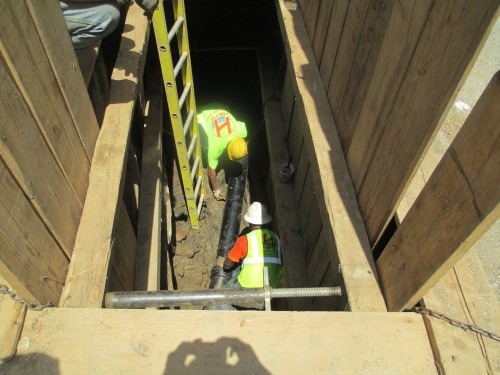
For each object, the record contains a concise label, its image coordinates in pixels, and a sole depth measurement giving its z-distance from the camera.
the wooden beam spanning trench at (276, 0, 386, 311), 1.92
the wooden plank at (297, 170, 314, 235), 3.48
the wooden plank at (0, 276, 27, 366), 1.50
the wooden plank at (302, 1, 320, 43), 3.20
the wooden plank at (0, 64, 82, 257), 1.41
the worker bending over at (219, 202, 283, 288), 4.38
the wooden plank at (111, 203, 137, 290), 2.56
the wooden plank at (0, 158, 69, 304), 1.41
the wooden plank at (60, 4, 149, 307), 1.82
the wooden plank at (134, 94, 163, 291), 3.11
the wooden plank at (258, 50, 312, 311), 3.58
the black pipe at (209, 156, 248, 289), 4.81
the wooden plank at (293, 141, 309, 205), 3.69
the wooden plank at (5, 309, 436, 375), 1.55
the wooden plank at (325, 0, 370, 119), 2.26
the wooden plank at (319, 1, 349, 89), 2.56
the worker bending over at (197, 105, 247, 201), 5.57
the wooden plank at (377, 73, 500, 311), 1.14
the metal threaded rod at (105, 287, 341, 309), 1.99
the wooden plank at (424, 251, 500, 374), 1.53
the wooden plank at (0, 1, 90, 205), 1.44
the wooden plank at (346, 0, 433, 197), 1.60
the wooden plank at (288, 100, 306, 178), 3.95
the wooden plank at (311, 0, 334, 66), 2.86
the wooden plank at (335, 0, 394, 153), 1.96
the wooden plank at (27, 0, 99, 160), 1.70
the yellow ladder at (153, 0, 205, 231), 3.38
